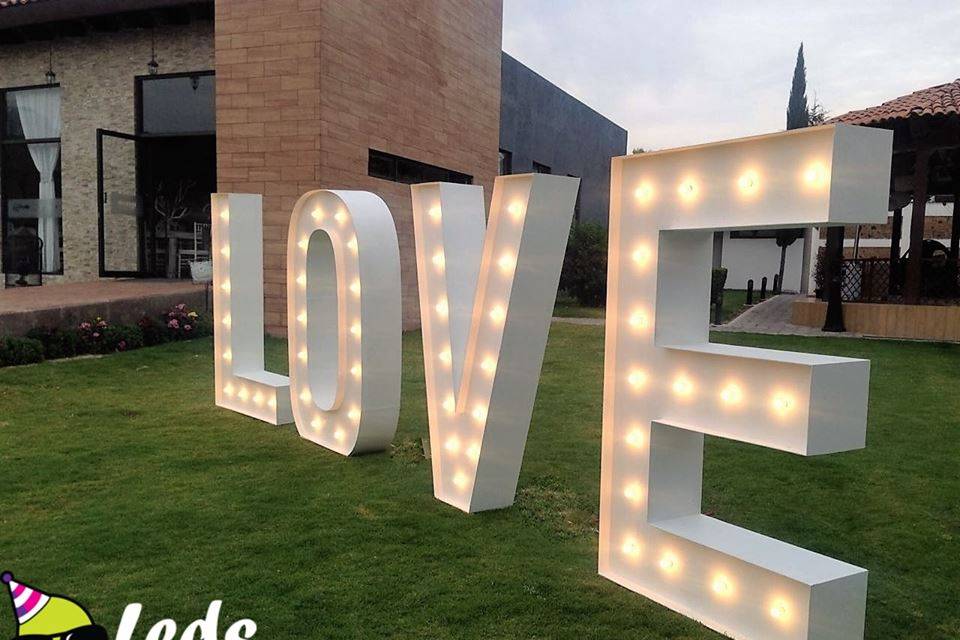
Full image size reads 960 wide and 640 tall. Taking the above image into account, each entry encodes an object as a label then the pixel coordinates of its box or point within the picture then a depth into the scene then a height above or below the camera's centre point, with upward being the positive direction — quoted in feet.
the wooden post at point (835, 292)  45.27 -1.74
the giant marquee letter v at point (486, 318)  12.63 -1.16
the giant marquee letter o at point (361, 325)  16.58 -1.66
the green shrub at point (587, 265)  64.49 -0.64
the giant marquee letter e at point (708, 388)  8.28 -1.59
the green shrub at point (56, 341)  29.27 -3.88
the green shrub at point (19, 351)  27.35 -4.04
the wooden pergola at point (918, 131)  41.45 +7.99
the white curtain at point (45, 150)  51.06 +6.70
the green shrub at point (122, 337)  31.48 -3.95
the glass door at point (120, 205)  48.57 +2.82
